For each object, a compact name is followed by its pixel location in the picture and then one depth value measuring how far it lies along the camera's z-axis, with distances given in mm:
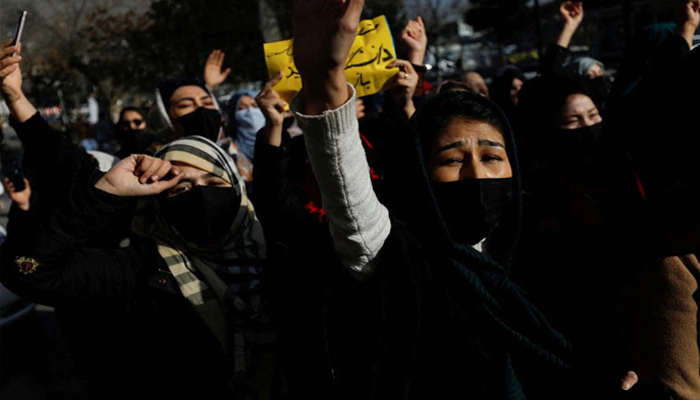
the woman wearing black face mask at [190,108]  3242
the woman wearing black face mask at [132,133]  4108
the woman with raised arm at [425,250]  1057
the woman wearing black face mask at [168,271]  1659
